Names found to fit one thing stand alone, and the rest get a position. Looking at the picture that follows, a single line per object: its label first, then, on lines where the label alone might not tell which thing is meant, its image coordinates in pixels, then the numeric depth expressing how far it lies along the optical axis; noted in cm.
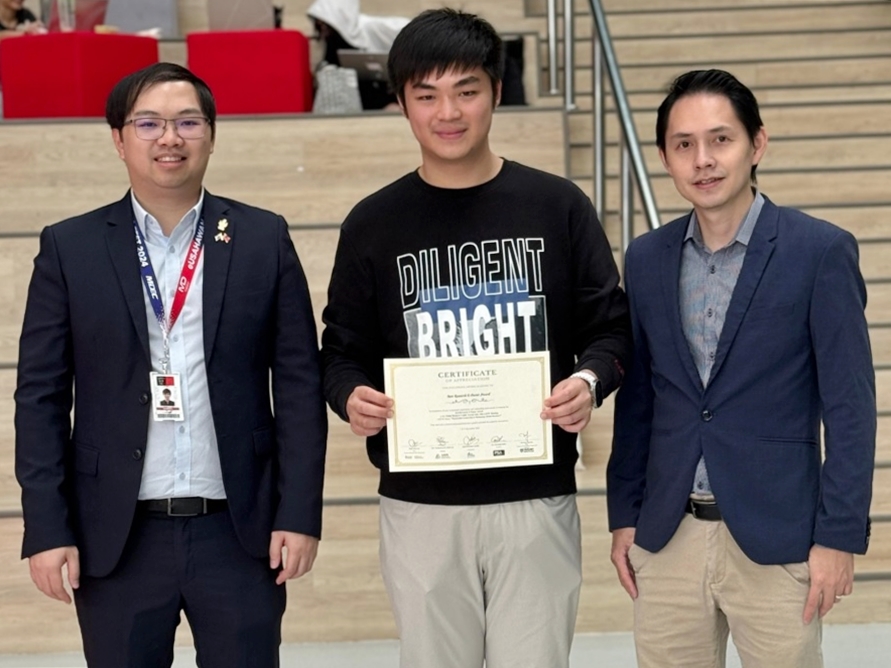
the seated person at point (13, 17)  595
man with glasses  214
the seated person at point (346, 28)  569
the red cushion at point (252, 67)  534
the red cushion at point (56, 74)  524
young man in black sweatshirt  211
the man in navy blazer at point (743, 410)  203
